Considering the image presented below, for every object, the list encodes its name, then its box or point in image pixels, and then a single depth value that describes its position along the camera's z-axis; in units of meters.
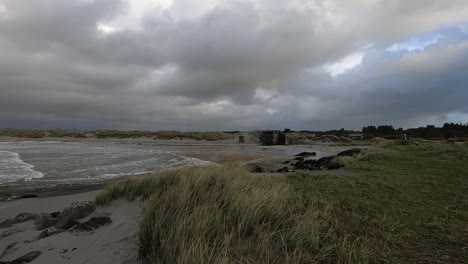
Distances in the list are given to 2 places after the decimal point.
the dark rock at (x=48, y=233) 5.94
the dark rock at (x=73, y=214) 6.32
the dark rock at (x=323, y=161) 20.91
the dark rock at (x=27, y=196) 10.93
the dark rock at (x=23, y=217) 7.53
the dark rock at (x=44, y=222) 6.74
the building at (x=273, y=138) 53.78
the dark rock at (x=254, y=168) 17.58
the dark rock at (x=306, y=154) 30.95
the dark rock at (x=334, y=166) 17.76
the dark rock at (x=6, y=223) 7.21
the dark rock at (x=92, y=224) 5.88
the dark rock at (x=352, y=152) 26.09
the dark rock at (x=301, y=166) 19.11
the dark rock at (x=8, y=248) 5.37
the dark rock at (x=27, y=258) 4.77
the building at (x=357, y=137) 68.24
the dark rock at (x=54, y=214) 7.82
